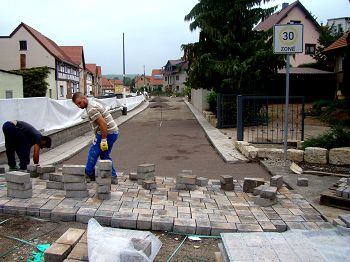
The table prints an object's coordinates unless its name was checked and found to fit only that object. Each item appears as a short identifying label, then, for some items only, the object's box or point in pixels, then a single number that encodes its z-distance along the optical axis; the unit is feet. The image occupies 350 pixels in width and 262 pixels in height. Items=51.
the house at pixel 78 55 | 202.49
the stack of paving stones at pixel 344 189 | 17.39
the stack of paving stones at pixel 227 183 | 20.42
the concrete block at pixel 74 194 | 17.87
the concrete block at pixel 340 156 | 26.50
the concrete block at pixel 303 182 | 21.42
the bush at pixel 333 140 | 28.84
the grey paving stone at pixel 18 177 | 17.62
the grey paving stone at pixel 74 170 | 17.87
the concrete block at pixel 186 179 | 20.15
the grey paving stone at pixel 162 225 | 14.96
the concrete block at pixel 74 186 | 17.83
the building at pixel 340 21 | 143.54
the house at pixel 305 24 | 117.50
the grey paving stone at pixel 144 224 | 15.05
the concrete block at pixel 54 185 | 19.38
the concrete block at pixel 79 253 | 11.09
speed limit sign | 25.94
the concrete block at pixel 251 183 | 19.86
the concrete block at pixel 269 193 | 17.66
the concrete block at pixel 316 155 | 27.27
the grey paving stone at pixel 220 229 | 14.58
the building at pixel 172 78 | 290.95
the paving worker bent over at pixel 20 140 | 24.00
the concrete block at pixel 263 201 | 17.61
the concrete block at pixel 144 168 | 21.17
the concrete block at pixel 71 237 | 12.11
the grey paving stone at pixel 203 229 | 14.65
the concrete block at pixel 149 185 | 19.94
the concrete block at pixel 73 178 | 17.80
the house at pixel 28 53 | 151.74
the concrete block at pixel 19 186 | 17.69
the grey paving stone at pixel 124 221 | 15.06
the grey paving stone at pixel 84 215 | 15.55
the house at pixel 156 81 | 377.85
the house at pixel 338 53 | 74.74
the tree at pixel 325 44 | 96.89
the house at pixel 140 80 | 398.01
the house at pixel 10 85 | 87.40
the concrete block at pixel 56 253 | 11.23
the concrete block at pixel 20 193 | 17.74
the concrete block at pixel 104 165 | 17.65
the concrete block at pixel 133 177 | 21.91
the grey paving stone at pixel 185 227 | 14.74
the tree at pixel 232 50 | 53.78
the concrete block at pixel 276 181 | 20.06
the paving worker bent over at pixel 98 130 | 20.20
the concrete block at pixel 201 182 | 21.26
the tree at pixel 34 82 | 128.88
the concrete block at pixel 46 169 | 21.76
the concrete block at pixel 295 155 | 28.12
